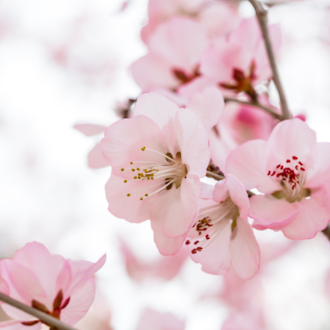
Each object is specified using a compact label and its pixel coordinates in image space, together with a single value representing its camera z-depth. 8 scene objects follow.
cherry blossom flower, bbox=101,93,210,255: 0.36
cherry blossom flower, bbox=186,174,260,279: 0.37
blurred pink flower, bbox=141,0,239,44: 0.52
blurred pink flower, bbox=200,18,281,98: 0.44
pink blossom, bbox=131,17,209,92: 0.46
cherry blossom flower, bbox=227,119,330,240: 0.37
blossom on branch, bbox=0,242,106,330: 0.38
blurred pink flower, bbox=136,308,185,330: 0.51
